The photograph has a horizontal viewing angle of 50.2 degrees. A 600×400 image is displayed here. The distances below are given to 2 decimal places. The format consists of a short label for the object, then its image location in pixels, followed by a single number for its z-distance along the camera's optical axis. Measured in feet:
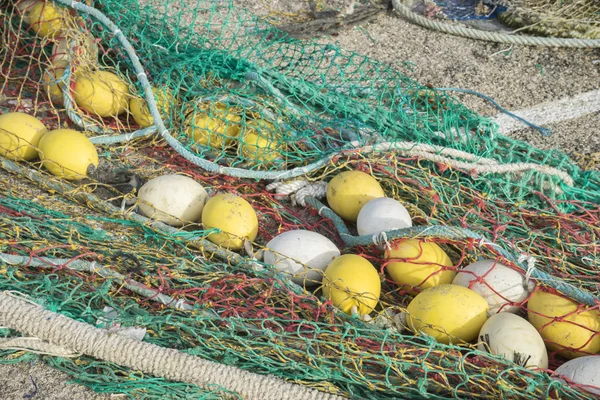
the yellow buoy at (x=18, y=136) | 11.87
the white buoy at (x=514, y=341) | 8.11
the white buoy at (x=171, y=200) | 10.64
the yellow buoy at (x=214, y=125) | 12.22
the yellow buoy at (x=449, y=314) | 8.59
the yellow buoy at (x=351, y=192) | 10.82
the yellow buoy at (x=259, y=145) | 11.87
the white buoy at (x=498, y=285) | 9.10
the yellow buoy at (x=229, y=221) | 10.22
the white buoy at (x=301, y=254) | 9.62
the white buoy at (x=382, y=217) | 10.00
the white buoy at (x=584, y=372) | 7.64
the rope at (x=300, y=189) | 11.41
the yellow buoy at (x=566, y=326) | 8.50
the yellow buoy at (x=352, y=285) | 8.98
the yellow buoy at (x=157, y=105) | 12.85
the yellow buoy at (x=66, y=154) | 11.46
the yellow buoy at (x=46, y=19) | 13.90
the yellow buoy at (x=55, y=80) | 13.29
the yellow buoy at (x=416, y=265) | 9.45
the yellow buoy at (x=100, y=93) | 12.87
